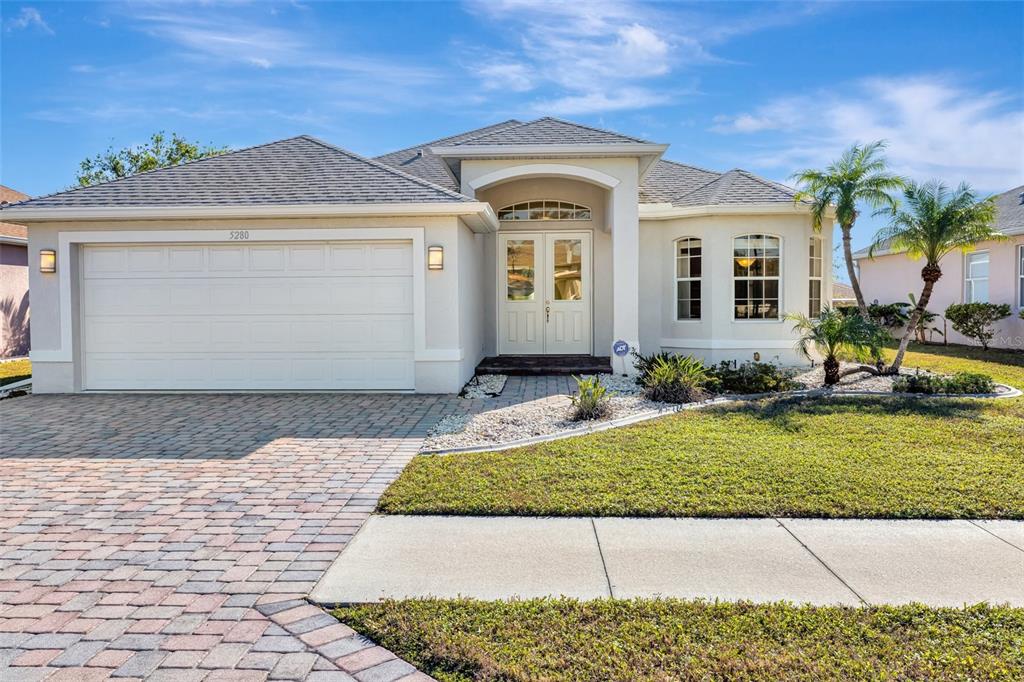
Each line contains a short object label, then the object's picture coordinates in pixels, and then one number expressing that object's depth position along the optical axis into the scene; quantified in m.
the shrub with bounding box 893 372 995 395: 10.25
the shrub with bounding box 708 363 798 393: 10.44
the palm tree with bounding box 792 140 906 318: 12.11
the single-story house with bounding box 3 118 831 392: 10.81
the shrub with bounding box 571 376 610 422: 8.55
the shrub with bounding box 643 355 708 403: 9.73
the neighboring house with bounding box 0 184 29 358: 17.58
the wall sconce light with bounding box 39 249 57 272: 11.05
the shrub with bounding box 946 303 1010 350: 17.12
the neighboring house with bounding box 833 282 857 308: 31.60
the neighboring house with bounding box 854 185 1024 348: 17.05
